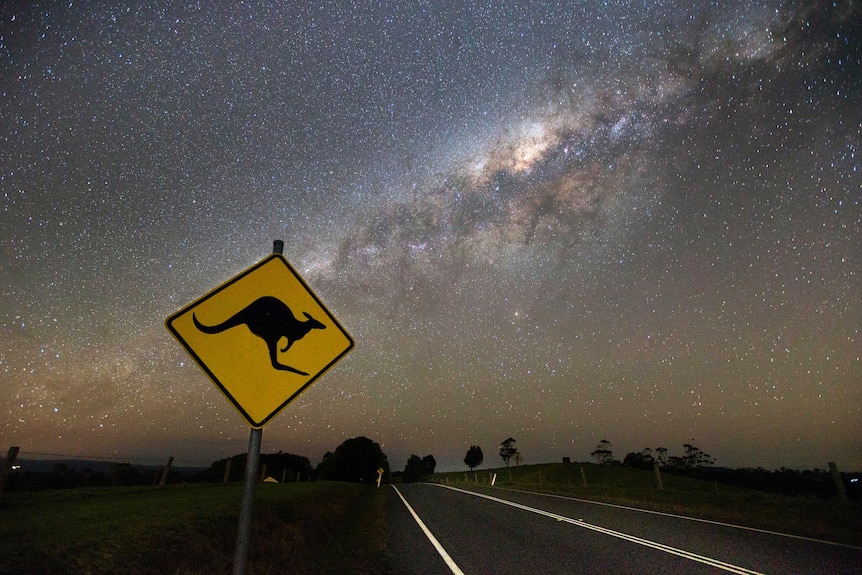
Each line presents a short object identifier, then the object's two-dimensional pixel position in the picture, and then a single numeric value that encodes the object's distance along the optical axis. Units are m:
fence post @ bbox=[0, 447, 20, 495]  10.38
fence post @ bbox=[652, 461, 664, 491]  21.34
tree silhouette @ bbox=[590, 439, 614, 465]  142.75
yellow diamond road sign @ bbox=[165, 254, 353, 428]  2.62
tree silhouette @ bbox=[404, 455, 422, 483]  153.88
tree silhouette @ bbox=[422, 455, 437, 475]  169.12
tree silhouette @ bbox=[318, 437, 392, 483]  92.31
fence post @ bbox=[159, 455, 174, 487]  19.36
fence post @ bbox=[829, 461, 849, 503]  13.58
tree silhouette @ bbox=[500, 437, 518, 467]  163.62
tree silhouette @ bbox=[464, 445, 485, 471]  171.88
